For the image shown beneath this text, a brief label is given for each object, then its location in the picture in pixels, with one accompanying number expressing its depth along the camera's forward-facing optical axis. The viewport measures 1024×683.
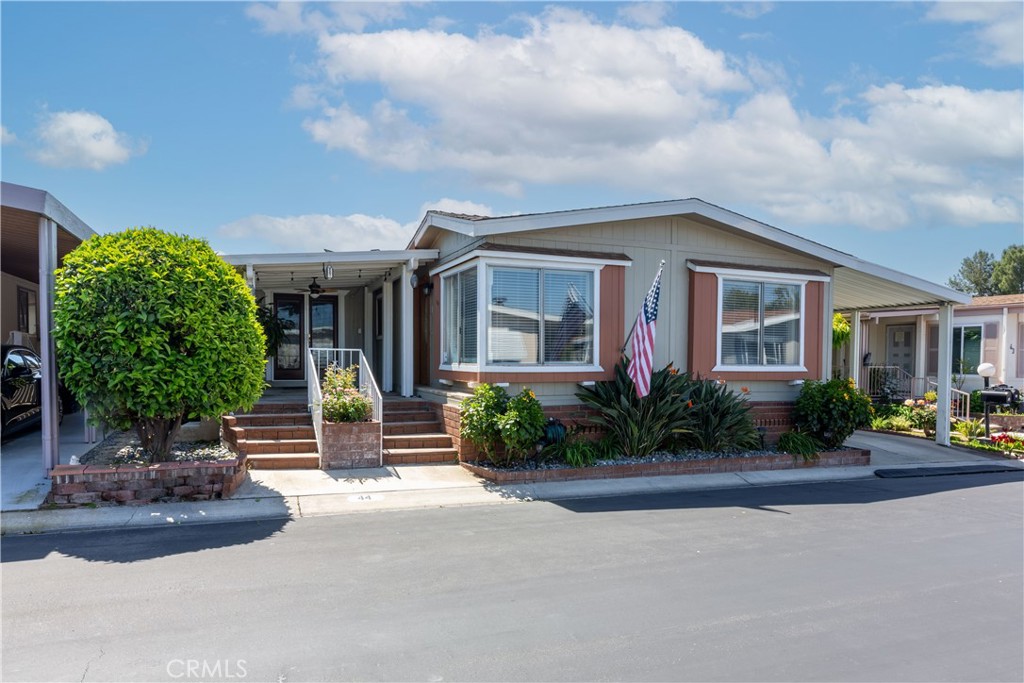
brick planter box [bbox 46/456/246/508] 7.06
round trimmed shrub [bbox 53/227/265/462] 7.14
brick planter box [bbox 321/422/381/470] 9.05
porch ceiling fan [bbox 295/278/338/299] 13.54
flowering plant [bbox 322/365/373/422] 9.30
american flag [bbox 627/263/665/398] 9.66
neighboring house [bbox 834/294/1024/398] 18.28
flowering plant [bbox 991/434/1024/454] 12.66
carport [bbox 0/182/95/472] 7.46
